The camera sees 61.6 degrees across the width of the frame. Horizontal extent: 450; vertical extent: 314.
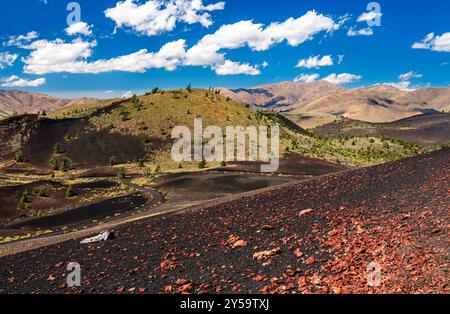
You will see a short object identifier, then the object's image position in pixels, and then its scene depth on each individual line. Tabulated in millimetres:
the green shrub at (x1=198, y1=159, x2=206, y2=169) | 68638
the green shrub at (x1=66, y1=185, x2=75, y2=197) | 49844
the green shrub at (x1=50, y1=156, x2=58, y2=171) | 79406
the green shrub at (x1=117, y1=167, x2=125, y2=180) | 64788
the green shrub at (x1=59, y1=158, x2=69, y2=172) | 77250
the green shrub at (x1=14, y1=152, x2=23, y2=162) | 86312
